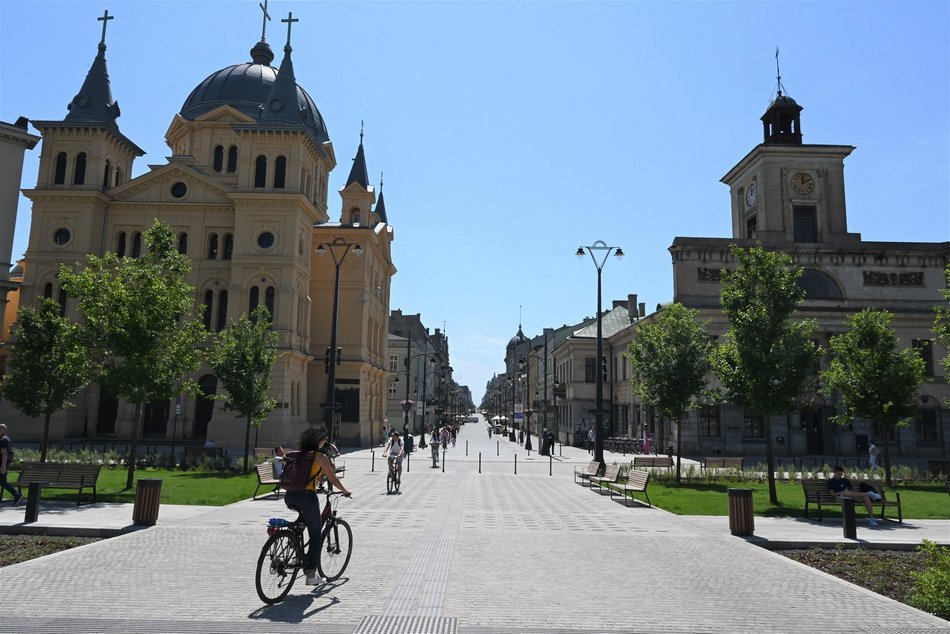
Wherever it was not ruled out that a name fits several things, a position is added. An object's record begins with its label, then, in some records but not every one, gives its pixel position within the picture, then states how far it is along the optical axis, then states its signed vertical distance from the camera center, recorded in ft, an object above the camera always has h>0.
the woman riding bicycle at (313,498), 25.80 -3.60
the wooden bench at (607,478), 67.90 -7.35
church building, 139.13 +38.70
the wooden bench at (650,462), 91.15 -6.65
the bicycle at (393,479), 63.10 -6.83
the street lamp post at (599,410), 82.07 +0.54
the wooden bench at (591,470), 72.79 -6.36
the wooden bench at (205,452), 84.58 -6.13
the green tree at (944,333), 70.37 +9.79
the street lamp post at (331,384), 85.71 +3.29
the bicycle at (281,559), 24.44 -5.95
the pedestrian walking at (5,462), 47.85 -4.58
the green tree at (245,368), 84.79 +5.00
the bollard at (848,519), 39.52 -6.07
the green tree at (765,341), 59.62 +7.19
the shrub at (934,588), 24.12 -6.31
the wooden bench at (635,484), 56.75 -6.12
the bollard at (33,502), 39.65 -6.23
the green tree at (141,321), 63.77 +8.30
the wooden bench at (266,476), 56.85 -6.19
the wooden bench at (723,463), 83.15 -5.97
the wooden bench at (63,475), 49.01 -5.53
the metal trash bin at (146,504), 40.45 -6.28
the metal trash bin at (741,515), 40.60 -6.12
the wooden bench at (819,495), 48.14 -5.62
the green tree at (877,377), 79.71 +5.40
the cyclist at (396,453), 64.03 -4.36
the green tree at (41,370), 74.18 +3.62
